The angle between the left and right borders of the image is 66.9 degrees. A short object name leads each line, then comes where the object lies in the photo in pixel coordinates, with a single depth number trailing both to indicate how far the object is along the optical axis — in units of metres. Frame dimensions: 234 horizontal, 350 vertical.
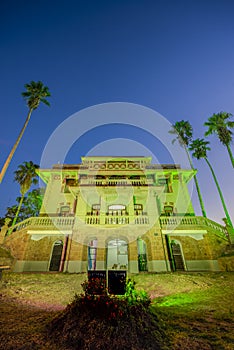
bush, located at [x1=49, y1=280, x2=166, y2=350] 4.18
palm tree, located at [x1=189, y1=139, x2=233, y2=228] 26.21
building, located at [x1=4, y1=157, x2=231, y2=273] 15.46
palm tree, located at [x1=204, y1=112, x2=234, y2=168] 22.66
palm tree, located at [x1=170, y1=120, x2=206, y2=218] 28.95
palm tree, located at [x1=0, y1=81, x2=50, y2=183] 23.83
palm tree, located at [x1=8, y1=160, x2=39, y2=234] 26.38
